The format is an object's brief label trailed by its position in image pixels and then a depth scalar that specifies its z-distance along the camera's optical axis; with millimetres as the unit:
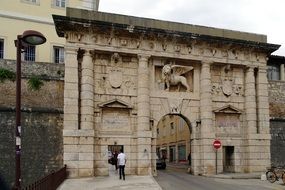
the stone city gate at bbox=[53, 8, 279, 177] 18391
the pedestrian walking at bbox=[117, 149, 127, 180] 16859
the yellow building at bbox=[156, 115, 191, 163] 35719
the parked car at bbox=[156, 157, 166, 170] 27109
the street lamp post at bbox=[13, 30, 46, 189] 8664
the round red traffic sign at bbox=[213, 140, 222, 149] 19578
